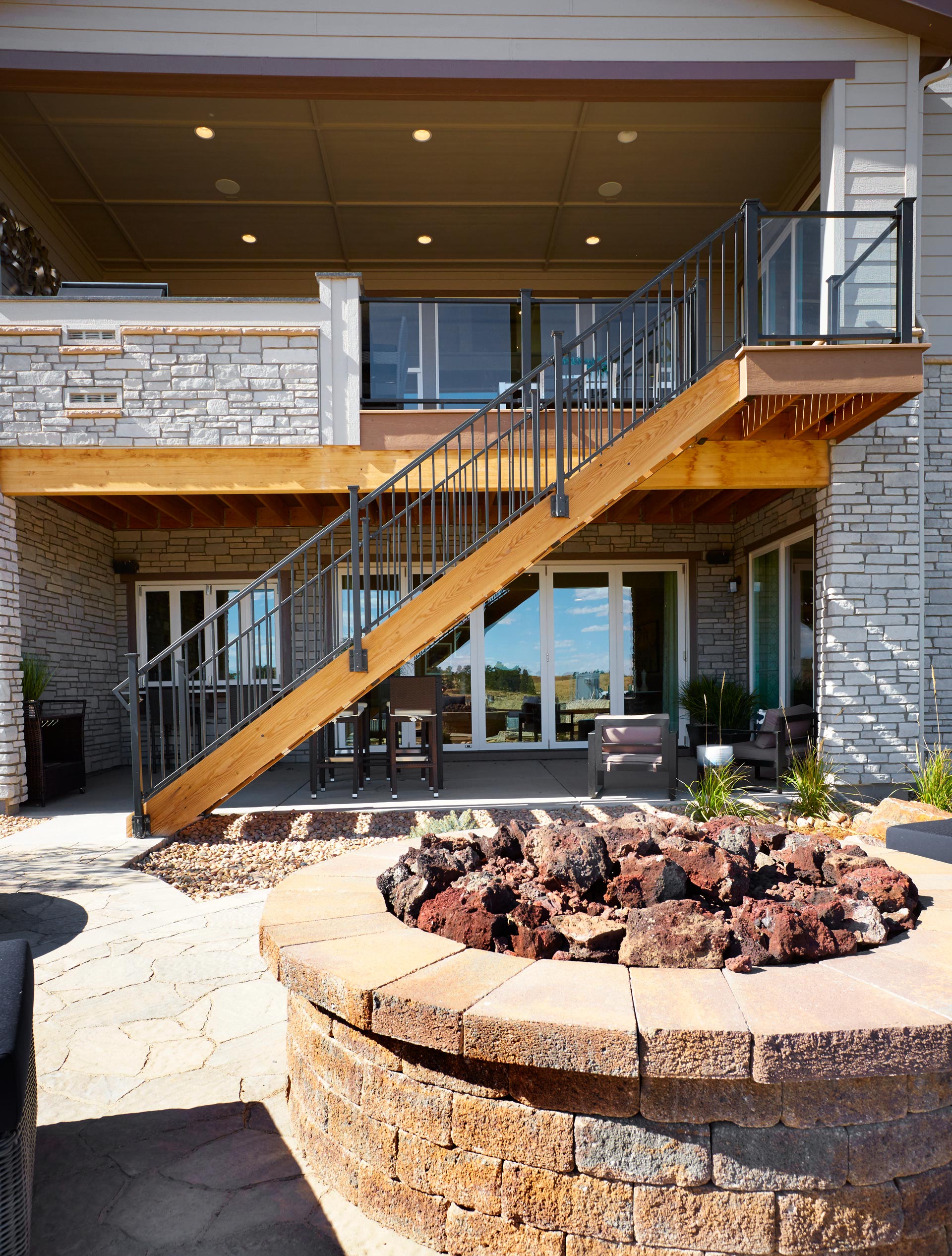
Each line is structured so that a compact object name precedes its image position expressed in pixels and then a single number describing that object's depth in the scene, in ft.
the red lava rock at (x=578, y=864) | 7.59
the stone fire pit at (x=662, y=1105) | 4.85
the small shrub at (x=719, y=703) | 28.04
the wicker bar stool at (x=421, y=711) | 22.53
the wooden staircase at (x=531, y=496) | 18.35
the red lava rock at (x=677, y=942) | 5.97
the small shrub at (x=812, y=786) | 17.28
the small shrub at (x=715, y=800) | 15.37
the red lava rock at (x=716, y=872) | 7.25
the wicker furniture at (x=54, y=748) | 22.26
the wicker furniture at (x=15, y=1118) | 5.05
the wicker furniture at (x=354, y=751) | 22.85
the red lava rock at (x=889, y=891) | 6.89
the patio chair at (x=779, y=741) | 21.89
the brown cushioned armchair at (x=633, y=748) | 21.17
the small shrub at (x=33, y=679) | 22.54
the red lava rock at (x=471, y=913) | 6.64
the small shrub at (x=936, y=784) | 16.16
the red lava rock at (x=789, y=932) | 6.02
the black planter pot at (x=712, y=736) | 27.86
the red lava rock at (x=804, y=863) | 7.91
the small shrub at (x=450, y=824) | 14.38
